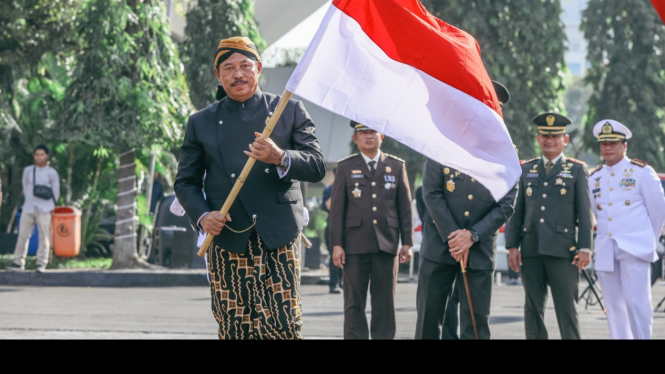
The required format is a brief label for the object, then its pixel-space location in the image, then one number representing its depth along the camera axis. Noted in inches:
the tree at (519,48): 1005.8
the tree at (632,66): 1091.9
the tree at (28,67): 791.1
